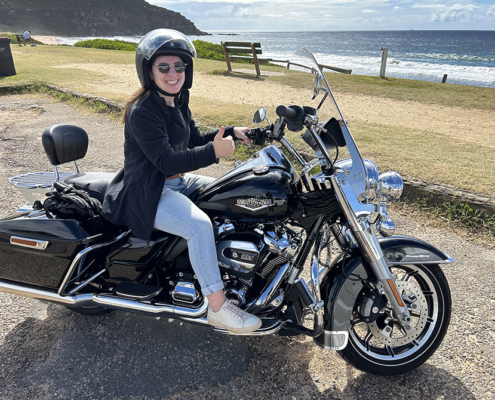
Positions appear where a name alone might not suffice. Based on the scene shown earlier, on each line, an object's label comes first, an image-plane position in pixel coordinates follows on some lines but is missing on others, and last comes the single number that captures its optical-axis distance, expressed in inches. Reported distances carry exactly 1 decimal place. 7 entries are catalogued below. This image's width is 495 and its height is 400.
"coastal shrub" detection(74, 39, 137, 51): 1058.7
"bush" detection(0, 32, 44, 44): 1245.1
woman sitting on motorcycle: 81.2
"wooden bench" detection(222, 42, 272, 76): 565.0
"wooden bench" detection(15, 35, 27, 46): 1133.4
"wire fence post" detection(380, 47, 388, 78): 544.1
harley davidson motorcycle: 80.3
